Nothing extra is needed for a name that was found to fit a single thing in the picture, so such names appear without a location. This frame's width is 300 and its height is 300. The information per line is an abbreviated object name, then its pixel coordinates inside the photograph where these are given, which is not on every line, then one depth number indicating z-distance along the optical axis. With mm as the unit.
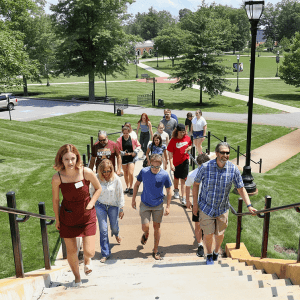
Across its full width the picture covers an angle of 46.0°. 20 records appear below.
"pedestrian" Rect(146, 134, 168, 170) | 7606
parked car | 29398
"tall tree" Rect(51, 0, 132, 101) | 30234
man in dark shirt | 7219
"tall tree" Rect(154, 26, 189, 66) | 75250
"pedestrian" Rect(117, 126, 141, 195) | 8227
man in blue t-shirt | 5504
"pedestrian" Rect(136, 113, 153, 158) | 10050
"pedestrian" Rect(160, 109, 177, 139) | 10219
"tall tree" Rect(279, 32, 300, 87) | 34594
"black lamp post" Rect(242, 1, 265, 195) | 8195
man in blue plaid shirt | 4805
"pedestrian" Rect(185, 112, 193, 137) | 12268
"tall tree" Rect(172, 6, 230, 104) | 28891
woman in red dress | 4156
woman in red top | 7664
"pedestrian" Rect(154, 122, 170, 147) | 9062
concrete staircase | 3598
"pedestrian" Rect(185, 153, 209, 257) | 5523
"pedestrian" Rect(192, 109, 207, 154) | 11688
